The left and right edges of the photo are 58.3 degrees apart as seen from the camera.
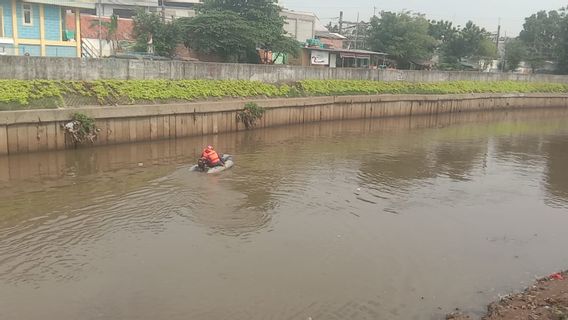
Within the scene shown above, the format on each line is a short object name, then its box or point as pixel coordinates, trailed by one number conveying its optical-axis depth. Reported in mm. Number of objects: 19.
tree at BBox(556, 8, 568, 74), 60750
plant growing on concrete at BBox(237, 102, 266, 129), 28797
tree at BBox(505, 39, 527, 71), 65750
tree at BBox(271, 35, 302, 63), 42219
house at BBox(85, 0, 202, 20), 64812
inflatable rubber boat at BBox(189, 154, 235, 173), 18625
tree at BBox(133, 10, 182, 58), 42469
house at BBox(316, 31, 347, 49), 64806
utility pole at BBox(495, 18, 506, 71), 69775
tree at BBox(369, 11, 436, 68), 55688
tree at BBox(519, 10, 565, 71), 65875
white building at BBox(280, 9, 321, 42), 59062
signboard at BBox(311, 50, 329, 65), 50594
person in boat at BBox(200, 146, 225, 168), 18406
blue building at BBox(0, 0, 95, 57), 33625
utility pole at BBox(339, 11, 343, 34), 84206
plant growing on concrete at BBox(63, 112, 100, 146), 21641
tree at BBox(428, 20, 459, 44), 63297
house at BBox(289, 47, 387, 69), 50500
